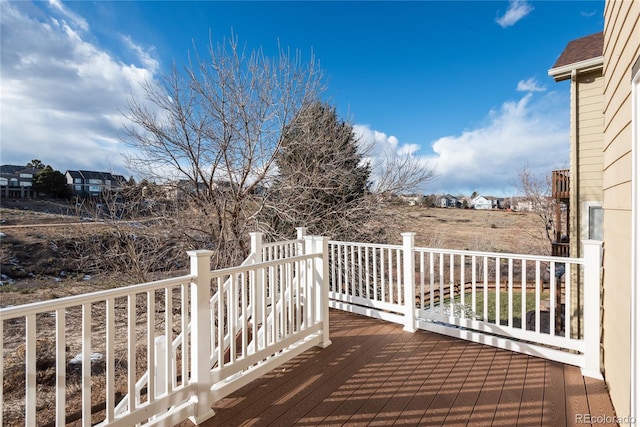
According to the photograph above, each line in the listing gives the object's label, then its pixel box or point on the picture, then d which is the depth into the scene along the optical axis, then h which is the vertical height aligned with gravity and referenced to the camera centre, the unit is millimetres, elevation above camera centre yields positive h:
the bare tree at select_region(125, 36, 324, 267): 6051 +1480
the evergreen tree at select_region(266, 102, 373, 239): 6719 +701
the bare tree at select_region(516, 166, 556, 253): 12930 +507
